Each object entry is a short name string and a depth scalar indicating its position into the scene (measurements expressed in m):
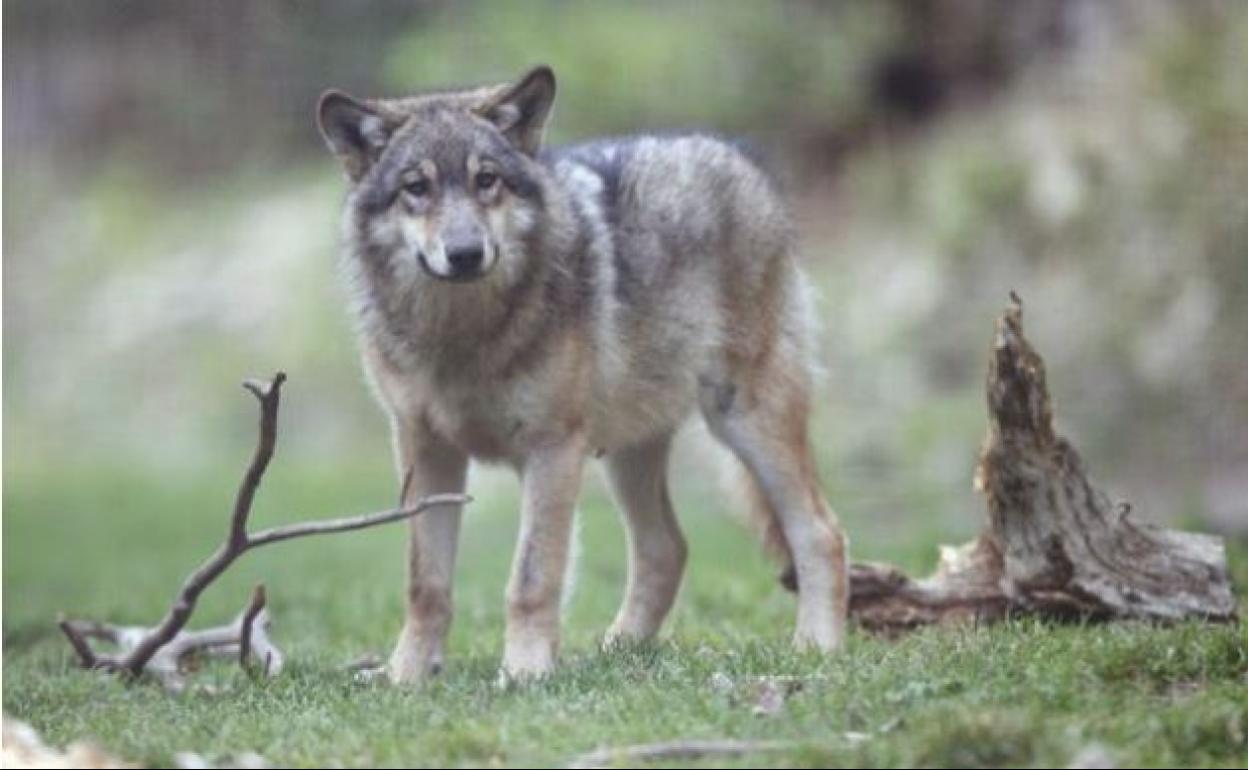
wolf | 15.07
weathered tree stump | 15.60
